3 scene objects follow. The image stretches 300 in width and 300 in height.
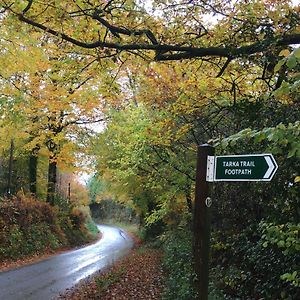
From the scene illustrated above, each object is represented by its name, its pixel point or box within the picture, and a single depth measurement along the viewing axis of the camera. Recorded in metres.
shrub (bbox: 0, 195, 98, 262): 20.09
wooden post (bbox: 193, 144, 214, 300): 4.49
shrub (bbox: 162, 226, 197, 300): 8.45
